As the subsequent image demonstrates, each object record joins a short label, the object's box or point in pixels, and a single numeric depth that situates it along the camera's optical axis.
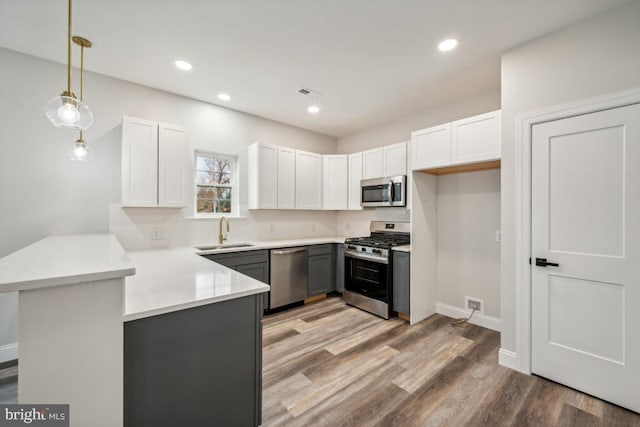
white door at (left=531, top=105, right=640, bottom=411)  1.83
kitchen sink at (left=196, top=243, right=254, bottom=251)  3.42
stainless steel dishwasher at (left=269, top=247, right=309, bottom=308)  3.56
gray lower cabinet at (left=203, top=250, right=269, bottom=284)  3.13
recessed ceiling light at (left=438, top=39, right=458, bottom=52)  2.27
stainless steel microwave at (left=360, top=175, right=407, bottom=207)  3.50
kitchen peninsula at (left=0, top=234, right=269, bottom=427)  0.95
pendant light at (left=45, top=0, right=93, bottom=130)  1.37
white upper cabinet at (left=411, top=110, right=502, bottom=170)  2.57
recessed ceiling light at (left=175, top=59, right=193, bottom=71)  2.62
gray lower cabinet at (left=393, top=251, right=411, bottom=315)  3.26
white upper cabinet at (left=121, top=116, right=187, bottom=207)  2.79
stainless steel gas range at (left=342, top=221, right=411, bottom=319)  3.37
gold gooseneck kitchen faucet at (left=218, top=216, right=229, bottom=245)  3.59
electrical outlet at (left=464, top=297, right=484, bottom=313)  3.20
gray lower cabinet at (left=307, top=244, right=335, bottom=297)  3.94
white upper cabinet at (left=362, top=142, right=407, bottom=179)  3.59
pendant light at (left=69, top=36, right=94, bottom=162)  2.18
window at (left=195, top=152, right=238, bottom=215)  3.65
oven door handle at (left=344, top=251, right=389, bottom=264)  3.39
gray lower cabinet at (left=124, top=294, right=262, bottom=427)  1.17
